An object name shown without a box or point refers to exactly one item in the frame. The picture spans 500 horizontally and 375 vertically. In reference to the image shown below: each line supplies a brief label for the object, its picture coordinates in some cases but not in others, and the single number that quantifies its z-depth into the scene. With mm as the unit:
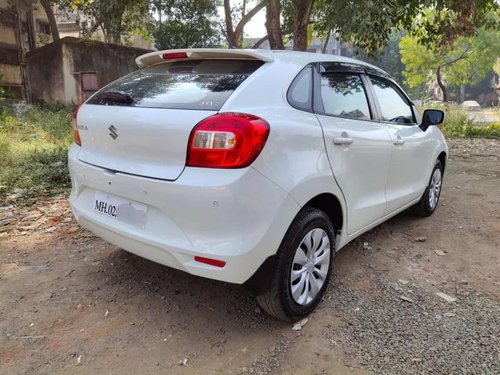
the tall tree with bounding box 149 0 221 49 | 14844
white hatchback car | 2143
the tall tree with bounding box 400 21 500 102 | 25547
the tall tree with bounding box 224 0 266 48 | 11382
